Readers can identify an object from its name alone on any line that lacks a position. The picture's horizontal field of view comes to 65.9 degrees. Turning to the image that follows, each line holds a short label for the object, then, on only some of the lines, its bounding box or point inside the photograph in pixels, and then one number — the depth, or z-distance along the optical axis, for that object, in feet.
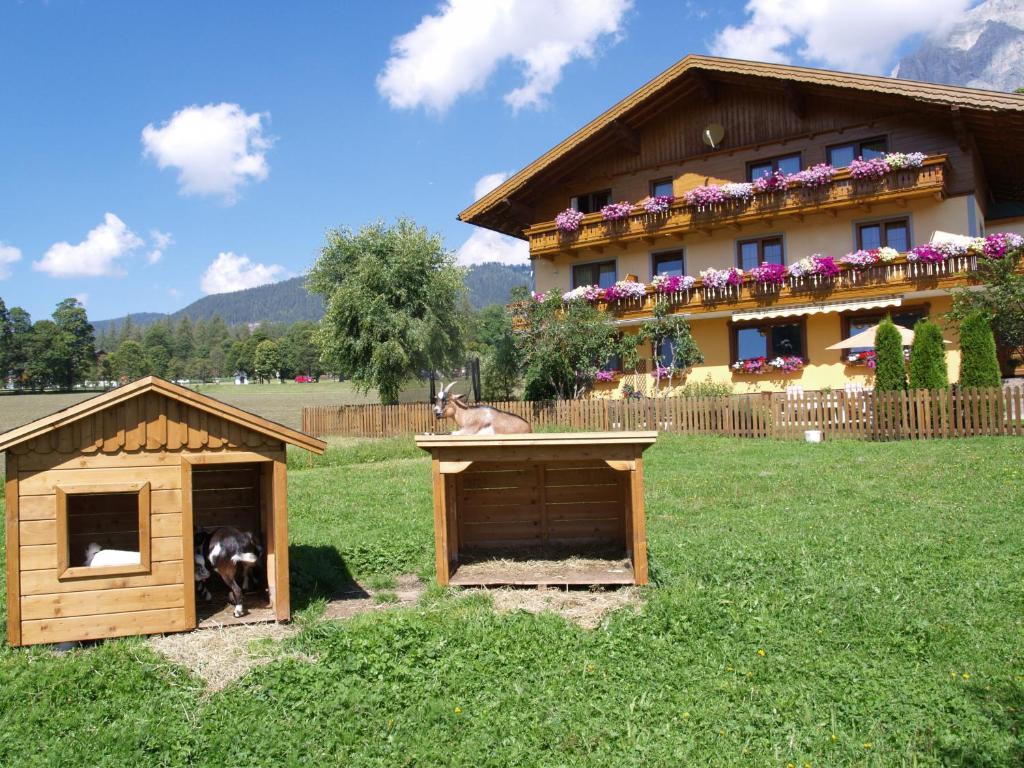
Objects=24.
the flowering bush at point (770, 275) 82.33
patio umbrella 69.56
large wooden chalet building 77.10
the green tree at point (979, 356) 59.88
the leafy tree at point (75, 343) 346.13
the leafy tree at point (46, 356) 336.08
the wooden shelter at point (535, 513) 28.25
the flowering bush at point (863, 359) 78.01
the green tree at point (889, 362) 63.16
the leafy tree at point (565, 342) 82.38
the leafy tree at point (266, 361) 449.06
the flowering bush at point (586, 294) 89.76
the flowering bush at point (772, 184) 81.97
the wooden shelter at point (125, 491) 20.57
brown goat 34.01
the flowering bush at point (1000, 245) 70.18
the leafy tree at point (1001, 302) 61.05
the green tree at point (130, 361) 420.36
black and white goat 23.15
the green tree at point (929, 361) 61.11
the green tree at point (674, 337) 84.84
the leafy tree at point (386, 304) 97.55
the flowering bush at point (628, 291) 89.51
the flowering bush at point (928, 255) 73.46
